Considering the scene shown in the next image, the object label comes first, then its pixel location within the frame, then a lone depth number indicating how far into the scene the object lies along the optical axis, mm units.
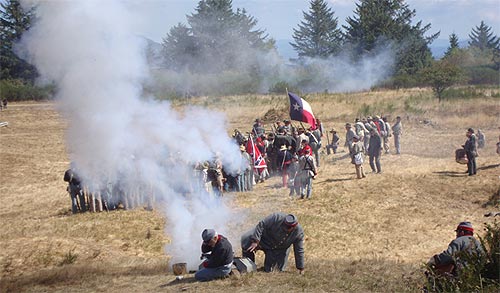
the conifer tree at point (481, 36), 131750
